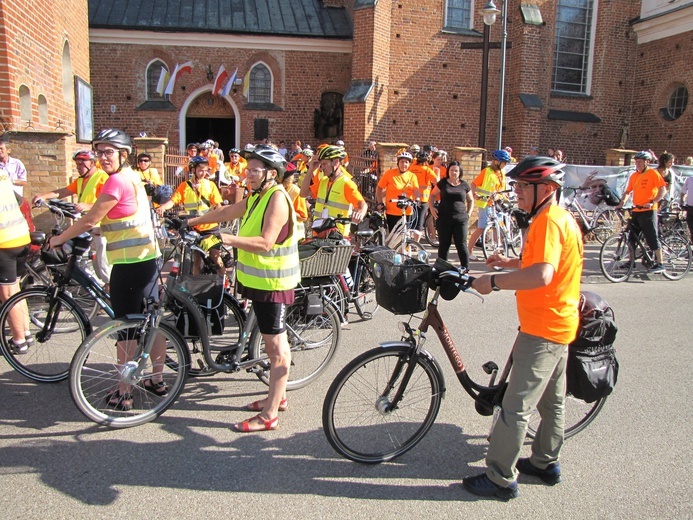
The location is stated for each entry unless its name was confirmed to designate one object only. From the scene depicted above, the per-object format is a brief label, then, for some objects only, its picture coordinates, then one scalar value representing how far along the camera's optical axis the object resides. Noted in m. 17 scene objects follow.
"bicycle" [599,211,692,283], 8.91
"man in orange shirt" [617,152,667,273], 8.63
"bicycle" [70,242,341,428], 3.72
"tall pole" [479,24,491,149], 17.11
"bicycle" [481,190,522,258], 10.19
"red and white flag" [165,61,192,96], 19.45
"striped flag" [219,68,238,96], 19.84
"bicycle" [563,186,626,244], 12.48
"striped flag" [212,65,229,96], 19.69
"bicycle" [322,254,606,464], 3.24
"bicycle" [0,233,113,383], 4.46
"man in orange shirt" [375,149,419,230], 8.85
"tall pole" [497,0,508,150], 14.51
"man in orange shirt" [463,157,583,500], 2.88
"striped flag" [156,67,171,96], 19.47
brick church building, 19.20
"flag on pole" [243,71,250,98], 20.08
